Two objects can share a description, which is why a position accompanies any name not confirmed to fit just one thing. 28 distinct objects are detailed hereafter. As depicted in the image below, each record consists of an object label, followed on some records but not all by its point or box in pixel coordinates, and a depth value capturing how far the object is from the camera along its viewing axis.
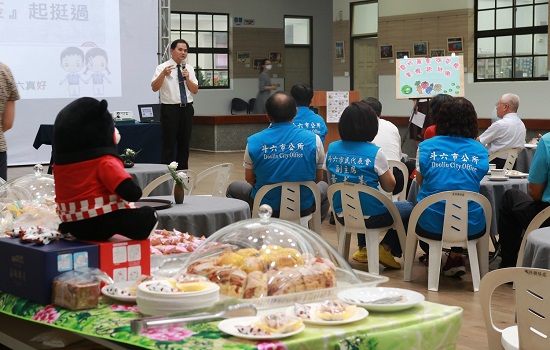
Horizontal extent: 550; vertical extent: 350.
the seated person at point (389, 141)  7.61
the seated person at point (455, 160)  5.75
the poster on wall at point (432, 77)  10.54
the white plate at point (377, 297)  2.59
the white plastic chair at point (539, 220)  4.99
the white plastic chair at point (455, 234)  5.68
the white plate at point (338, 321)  2.45
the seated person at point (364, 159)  6.08
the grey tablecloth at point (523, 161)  9.59
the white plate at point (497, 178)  6.52
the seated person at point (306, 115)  8.41
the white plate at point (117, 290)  2.75
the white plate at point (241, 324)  2.32
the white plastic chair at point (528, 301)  2.97
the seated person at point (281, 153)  6.30
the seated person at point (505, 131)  9.05
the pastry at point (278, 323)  2.35
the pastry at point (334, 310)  2.48
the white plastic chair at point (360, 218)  6.07
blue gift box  2.86
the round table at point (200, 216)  5.18
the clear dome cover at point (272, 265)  2.71
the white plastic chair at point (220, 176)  6.83
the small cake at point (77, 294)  2.73
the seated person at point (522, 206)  5.14
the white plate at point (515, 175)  6.71
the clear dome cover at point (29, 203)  3.68
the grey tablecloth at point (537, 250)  4.11
